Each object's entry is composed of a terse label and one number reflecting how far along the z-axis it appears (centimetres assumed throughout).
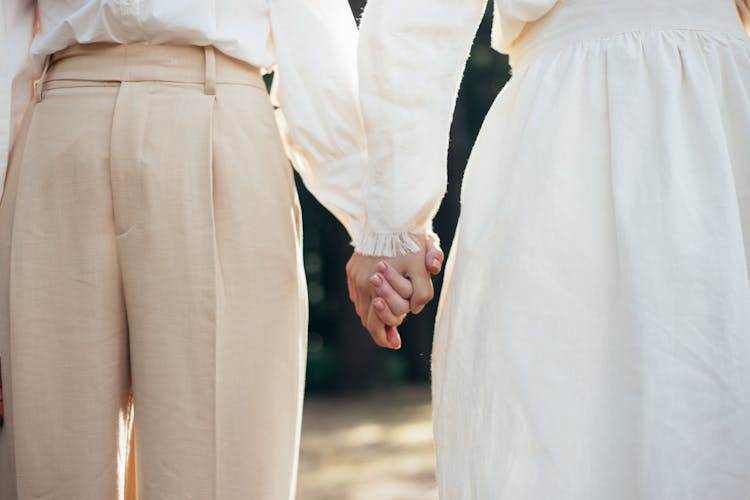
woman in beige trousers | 231
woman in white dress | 200
